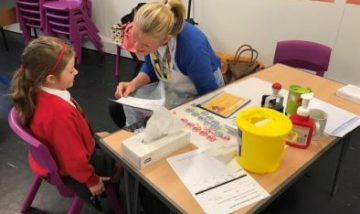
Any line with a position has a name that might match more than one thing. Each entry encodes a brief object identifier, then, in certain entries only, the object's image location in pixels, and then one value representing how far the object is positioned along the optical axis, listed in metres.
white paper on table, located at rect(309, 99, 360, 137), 1.21
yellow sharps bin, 0.93
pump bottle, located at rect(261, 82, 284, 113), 1.24
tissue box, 1.02
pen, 0.93
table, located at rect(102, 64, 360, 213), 0.90
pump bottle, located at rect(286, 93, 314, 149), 1.08
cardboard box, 3.54
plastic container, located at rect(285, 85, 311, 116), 1.21
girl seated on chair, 1.17
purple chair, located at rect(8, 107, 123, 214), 1.12
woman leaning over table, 1.35
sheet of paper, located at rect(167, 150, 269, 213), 0.90
